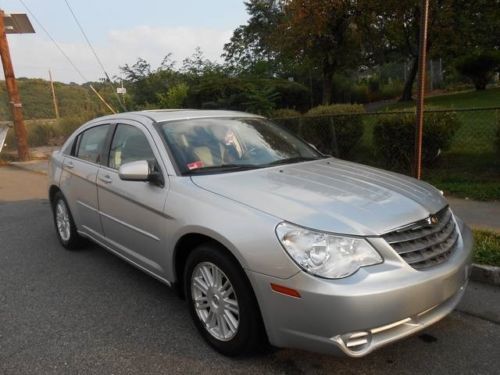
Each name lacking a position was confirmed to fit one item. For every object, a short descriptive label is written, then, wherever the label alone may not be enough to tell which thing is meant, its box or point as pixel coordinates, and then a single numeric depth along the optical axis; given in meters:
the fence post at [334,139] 8.80
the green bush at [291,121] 9.52
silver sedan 2.52
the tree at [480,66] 26.30
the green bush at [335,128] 8.73
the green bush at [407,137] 7.57
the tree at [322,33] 19.33
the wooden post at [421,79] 4.81
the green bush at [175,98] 17.00
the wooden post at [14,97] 15.08
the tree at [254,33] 35.31
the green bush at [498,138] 6.99
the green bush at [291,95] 19.41
